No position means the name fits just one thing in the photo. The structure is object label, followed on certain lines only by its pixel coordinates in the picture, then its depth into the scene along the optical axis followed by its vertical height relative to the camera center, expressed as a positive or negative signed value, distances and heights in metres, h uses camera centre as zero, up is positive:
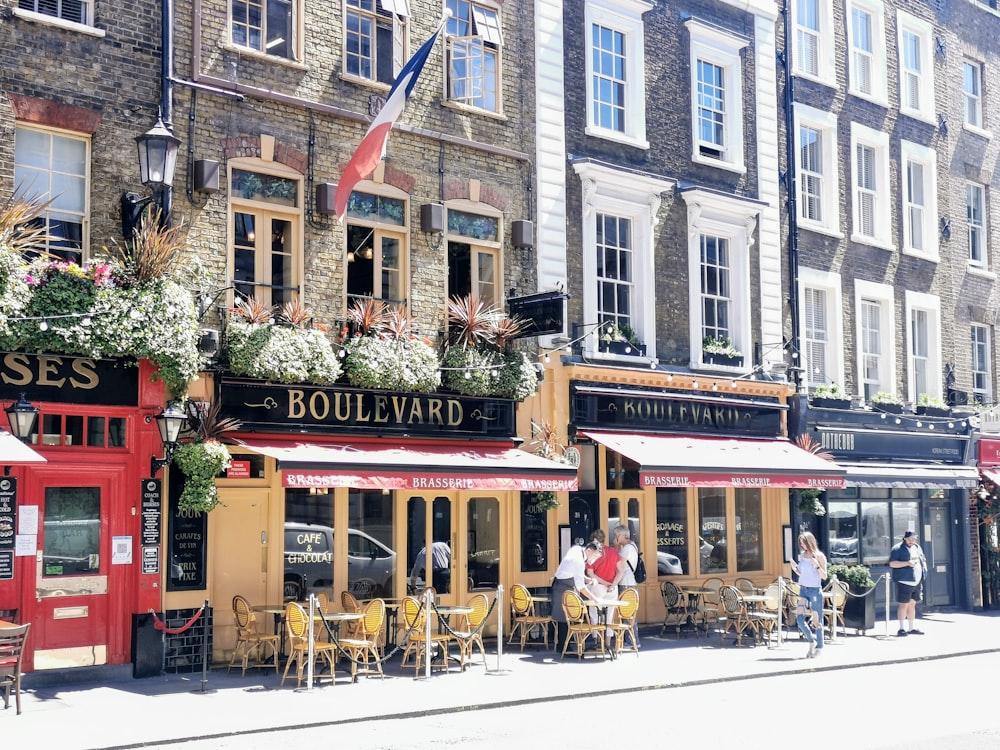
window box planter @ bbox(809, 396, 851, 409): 23.80 +1.88
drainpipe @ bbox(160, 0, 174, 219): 15.03 +5.47
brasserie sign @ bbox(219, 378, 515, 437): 15.43 +1.25
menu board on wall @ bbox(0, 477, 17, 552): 13.41 -0.09
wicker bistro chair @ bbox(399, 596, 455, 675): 15.26 -1.66
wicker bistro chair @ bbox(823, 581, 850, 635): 20.16 -1.83
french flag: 15.46 +4.70
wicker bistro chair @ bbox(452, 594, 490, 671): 15.51 -1.66
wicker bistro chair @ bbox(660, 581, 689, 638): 19.94 -1.74
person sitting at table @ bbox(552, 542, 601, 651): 16.95 -1.13
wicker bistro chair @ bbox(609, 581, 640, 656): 17.19 -1.66
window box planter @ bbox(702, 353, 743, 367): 22.08 +2.56
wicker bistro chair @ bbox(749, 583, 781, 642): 18.84 -1.87
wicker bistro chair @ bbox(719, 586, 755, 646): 19.00 -1.76
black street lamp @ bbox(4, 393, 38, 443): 12.95 +0.93
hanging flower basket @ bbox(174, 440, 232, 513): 14.16 +0.39
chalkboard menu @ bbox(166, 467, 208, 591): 14.73 -0.54
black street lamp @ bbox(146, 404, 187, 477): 13.88 +0.91
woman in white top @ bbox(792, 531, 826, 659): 17.67 -1.30
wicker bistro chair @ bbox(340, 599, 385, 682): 14.39 -1.70
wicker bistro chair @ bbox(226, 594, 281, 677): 14.70 -1.67
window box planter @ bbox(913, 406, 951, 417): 26.17 +1.87
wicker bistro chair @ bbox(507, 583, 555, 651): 17.81 -1.75
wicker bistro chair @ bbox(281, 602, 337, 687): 13.96 -1.56
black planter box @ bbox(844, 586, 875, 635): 20.87 -1.98
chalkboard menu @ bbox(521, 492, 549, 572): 18.97 -0.57
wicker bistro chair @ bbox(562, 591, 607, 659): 16.72 -1.74
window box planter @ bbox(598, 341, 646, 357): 20.27 +2.56
